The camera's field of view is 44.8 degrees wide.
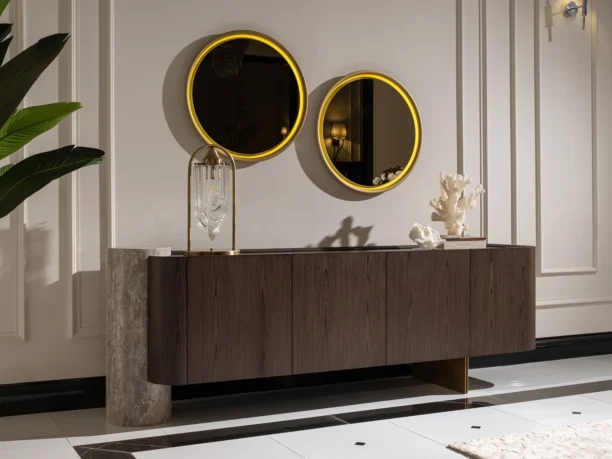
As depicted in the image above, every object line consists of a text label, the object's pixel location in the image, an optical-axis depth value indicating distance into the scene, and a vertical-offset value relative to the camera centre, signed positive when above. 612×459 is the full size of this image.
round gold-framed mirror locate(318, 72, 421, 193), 4.10 +0.56
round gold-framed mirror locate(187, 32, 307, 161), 3.78 +0.71
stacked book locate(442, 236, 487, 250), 3.79 -0.06
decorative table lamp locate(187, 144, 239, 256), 3.54 +0.20
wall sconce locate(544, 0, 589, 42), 4.79 +1.42
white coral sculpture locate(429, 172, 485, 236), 3.97 +0.15
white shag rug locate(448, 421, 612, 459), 2.69 -0.81
